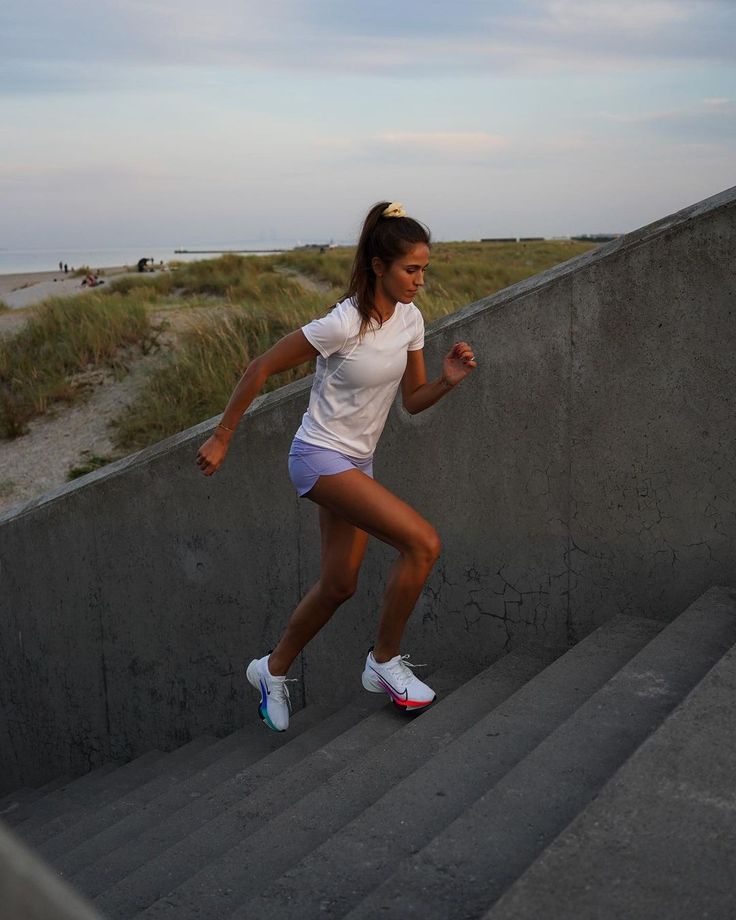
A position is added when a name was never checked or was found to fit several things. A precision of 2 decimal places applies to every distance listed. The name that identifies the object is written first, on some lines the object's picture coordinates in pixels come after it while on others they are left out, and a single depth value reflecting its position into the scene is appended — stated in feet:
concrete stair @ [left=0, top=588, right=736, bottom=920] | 7.93
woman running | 12.71
